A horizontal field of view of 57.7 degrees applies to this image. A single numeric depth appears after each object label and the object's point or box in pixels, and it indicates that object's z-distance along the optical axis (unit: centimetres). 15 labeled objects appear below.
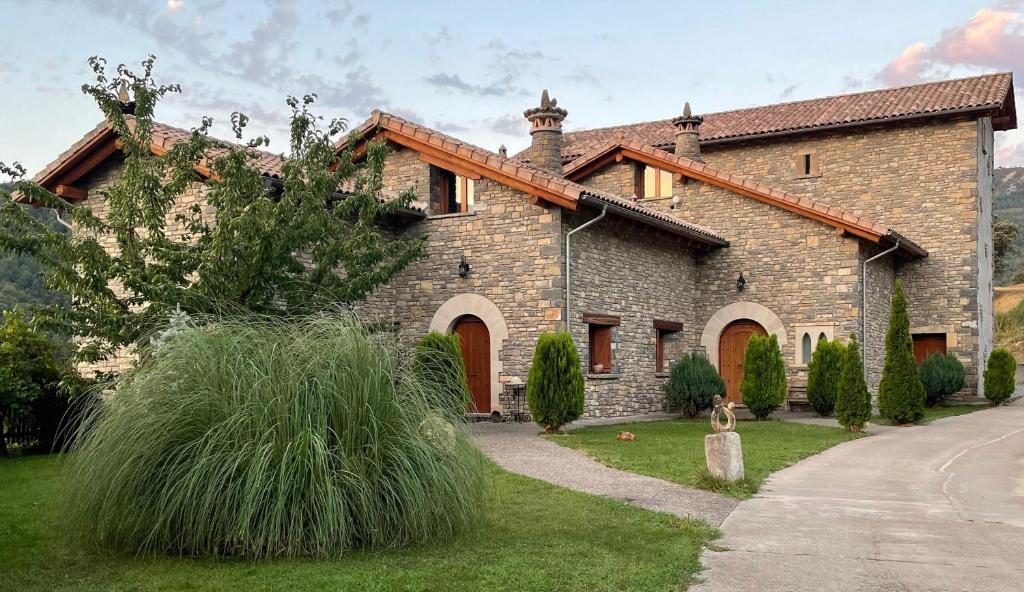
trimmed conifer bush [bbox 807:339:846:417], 1683
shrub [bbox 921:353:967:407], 2025
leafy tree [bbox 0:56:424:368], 966
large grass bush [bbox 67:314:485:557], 539
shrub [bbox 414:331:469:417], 634
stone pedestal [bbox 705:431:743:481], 833
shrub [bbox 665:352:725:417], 1697
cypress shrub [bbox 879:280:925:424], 1495
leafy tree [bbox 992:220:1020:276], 3838
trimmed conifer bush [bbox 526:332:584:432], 1286
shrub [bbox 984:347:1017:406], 2047
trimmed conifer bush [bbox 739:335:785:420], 1633
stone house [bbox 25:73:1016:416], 1516
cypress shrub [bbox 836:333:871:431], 1378
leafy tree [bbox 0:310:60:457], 1097
